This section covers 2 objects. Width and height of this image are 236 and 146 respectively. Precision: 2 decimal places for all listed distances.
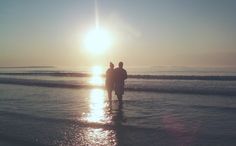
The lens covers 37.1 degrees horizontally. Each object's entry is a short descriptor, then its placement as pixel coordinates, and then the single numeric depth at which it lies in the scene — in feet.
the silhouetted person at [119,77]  63.98
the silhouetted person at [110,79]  64.64
